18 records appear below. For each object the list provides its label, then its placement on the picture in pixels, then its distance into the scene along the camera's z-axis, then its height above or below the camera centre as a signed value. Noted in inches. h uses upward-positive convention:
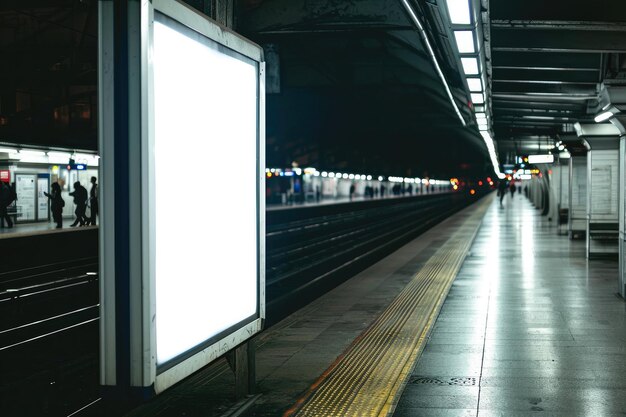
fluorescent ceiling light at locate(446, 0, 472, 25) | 257.9 +56.9
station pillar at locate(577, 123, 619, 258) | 654.5 -7.0
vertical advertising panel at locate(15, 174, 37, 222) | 1210.0 -19.7
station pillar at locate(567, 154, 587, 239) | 864.3 -8.0
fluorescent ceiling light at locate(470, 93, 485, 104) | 491.4 +54.2
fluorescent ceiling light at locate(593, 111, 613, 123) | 450.4 +41.1
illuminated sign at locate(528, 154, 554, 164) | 1090.7 +36.5
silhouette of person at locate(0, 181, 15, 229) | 1071.2 -21.7
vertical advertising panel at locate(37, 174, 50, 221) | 1254.3 -18.9
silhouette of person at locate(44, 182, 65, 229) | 1122.0 -28.9
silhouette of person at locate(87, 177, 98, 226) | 1241.8 -29.0
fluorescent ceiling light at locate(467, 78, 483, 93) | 425.0 +54.4
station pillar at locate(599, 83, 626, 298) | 418.0 +29.1
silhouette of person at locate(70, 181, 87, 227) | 1148.5 -23.7
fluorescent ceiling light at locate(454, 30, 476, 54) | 301.0 +55.8
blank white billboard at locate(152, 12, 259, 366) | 161.3 -1.1
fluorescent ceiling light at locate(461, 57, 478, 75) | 358.9 +54.8
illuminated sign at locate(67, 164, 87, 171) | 1205.7 +24.6
